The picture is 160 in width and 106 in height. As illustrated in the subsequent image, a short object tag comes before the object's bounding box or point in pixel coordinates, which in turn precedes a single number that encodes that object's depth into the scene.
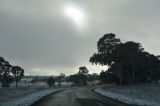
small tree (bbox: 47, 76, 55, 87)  148.88
